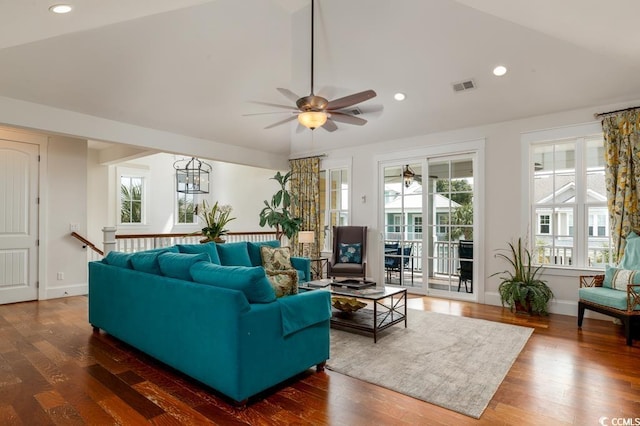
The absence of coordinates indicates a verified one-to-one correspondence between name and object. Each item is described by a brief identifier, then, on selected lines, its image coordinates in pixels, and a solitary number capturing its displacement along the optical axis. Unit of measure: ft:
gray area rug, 8.64
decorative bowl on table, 13.05
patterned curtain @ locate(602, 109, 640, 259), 13.91
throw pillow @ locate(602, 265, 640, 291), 12.60
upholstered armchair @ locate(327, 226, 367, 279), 19.88
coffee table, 12.27
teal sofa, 7.77
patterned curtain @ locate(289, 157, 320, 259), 24.23
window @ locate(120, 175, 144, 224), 28.48
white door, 17.54
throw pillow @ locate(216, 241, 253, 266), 15.50
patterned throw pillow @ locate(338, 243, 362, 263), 20.75
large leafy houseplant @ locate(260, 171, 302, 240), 24.06
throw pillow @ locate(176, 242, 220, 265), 13.84
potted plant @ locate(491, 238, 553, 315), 15.46
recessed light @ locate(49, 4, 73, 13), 8.30
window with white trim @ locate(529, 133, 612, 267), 15.40
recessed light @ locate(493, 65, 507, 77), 14.05
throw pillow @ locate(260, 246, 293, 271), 16.81
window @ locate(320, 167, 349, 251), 23.68
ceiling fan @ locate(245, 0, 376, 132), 11.42
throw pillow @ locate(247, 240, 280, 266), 17.16
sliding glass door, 18.72
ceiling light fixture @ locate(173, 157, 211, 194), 29.43
